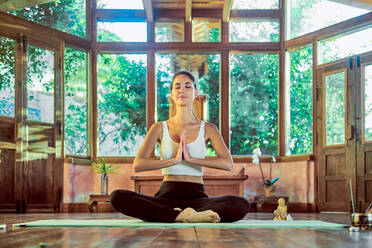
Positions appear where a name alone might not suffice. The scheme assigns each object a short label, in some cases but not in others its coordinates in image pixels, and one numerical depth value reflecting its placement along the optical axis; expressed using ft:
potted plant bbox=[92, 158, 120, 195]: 24.13
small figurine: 11.87
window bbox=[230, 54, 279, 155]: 26.35
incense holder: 8.74
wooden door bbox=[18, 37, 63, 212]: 22.62
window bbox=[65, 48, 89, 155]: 24.84
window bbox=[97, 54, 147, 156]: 26.13
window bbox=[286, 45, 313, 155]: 25.11
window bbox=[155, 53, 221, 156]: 26.48
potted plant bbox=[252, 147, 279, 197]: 23.92
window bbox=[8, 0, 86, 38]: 23.29
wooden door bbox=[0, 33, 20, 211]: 21.68
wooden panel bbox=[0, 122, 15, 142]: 21.63
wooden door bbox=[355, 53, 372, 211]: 21.68
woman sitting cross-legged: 9.49
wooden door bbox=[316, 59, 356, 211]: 22.65
